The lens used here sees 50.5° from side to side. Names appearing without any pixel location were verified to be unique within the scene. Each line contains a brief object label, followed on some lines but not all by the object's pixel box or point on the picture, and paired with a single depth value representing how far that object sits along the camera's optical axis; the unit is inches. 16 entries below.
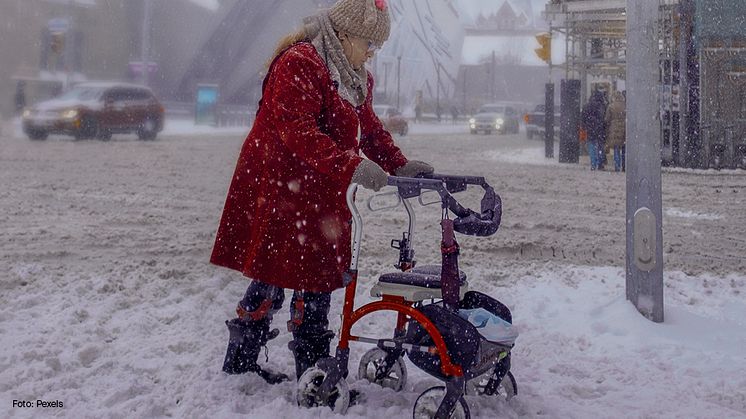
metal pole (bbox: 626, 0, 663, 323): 167.2
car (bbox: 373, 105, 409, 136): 1355.8
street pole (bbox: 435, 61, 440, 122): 2607.8
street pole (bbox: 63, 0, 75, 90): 1362.0
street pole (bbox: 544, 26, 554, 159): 740.0
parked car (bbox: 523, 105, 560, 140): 1151.0
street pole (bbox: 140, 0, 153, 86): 1397.6
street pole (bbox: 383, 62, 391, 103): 2310.5
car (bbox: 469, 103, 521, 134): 1482.5
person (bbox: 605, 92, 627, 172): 604.4
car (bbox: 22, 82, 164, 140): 821.9
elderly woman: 110.7
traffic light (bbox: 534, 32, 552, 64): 780.6
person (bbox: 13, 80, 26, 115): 969.4
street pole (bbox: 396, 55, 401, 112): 2288.4
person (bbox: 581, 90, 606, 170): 619.8
